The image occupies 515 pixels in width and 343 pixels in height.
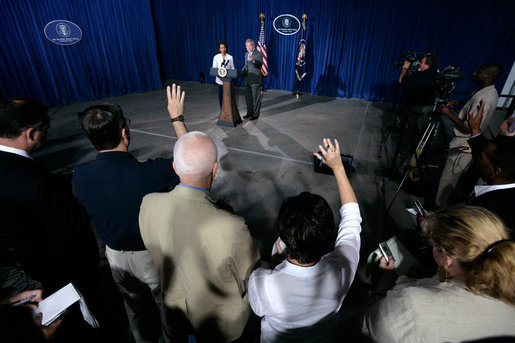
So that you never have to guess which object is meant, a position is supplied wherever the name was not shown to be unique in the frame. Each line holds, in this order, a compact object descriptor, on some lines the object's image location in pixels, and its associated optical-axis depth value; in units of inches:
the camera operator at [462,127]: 105.2
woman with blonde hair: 33.0
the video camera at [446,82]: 107.9
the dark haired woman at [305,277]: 38.7
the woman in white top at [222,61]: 215.0
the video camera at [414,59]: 194.2
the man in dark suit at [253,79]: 215.0
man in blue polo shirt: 55.2
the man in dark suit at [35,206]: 53.0
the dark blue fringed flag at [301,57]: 305.1
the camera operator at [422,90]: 158.2
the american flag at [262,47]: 291.1
